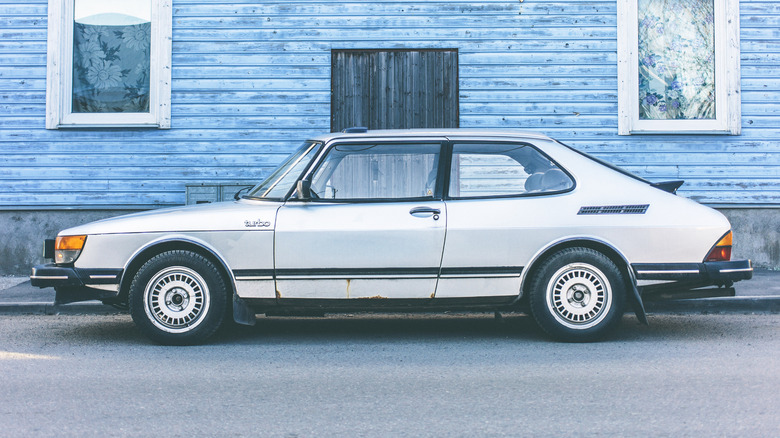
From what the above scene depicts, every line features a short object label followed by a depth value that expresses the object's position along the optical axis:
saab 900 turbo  6.27
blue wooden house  11.16
